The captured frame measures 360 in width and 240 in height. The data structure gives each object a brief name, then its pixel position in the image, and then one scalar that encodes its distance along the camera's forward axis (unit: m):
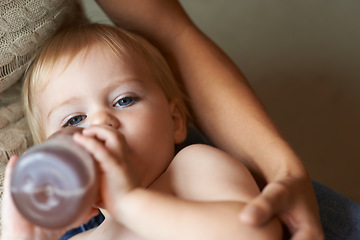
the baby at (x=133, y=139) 0.74
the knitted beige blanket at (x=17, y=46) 1.07
